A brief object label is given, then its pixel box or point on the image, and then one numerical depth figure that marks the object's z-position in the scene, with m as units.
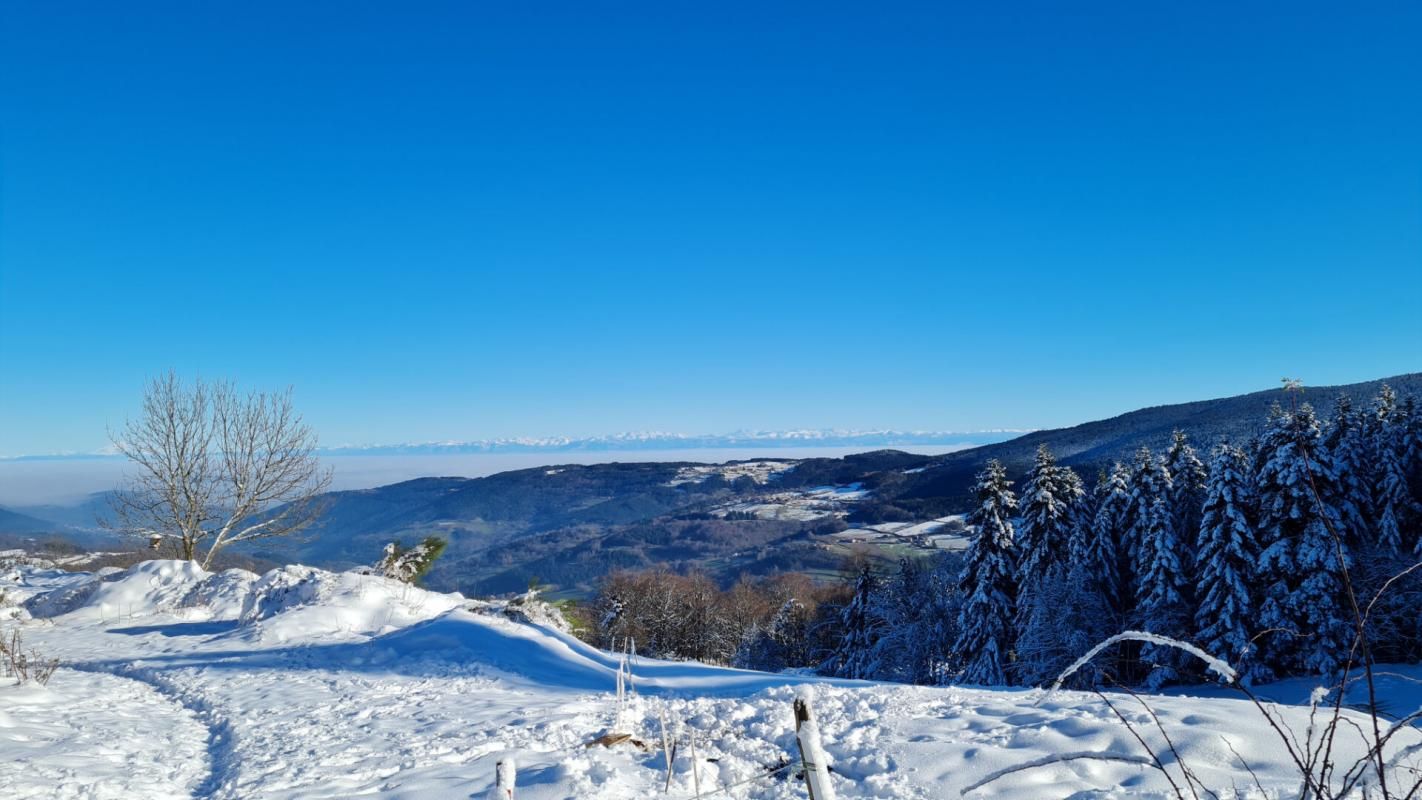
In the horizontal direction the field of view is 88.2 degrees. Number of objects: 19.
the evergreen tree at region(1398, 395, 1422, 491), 25.50
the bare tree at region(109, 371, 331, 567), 20.78
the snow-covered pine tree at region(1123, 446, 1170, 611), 26.38
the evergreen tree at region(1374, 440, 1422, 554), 24.05
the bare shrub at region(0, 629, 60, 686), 9.59
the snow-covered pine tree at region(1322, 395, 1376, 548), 24.94
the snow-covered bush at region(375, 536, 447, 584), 19.41
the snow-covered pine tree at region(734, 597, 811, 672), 44.56
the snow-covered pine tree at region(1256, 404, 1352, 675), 22.19
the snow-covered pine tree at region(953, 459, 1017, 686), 27.36
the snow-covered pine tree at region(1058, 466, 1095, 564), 26.64
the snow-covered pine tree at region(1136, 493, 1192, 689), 24.75
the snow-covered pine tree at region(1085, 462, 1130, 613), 27.58
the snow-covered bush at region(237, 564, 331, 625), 14.82
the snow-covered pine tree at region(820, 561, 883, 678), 34.62
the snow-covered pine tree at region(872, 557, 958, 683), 31.52
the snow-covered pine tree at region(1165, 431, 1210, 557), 27.81
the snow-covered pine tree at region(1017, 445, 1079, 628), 27.06
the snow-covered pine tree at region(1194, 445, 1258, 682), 23.42
